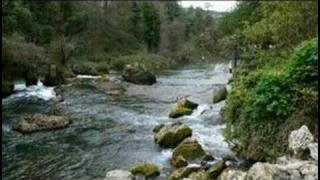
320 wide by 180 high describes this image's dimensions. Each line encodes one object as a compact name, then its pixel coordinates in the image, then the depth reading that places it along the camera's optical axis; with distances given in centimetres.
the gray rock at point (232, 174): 861
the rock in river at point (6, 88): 2123
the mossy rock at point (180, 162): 1121
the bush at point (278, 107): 920
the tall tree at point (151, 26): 4589
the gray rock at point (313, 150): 807
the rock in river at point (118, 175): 1026
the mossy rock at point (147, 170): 1059
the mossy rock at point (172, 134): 1292
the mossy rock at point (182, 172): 1010
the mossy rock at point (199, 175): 982
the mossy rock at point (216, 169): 987
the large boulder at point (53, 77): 2498
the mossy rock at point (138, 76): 2615
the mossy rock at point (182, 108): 1668
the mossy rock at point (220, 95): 1880
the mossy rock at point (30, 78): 2425
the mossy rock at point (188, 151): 1158
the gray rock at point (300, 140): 855
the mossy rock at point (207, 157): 1142
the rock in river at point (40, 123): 1490
